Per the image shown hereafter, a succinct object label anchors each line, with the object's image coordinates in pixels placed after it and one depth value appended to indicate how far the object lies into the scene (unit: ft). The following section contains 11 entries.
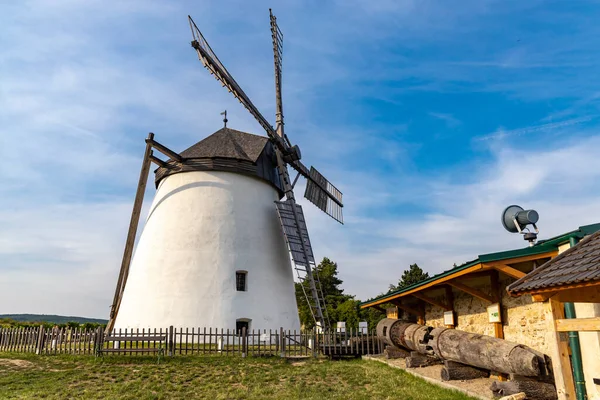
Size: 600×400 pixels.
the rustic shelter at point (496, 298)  26.94
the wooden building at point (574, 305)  17.83
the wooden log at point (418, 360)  40.34
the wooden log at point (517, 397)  24.99
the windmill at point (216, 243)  59.31
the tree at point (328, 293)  109.43
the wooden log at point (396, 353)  47.91
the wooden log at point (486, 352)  26.27
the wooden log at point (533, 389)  25.68
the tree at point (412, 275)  105.60
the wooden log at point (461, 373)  32.71
